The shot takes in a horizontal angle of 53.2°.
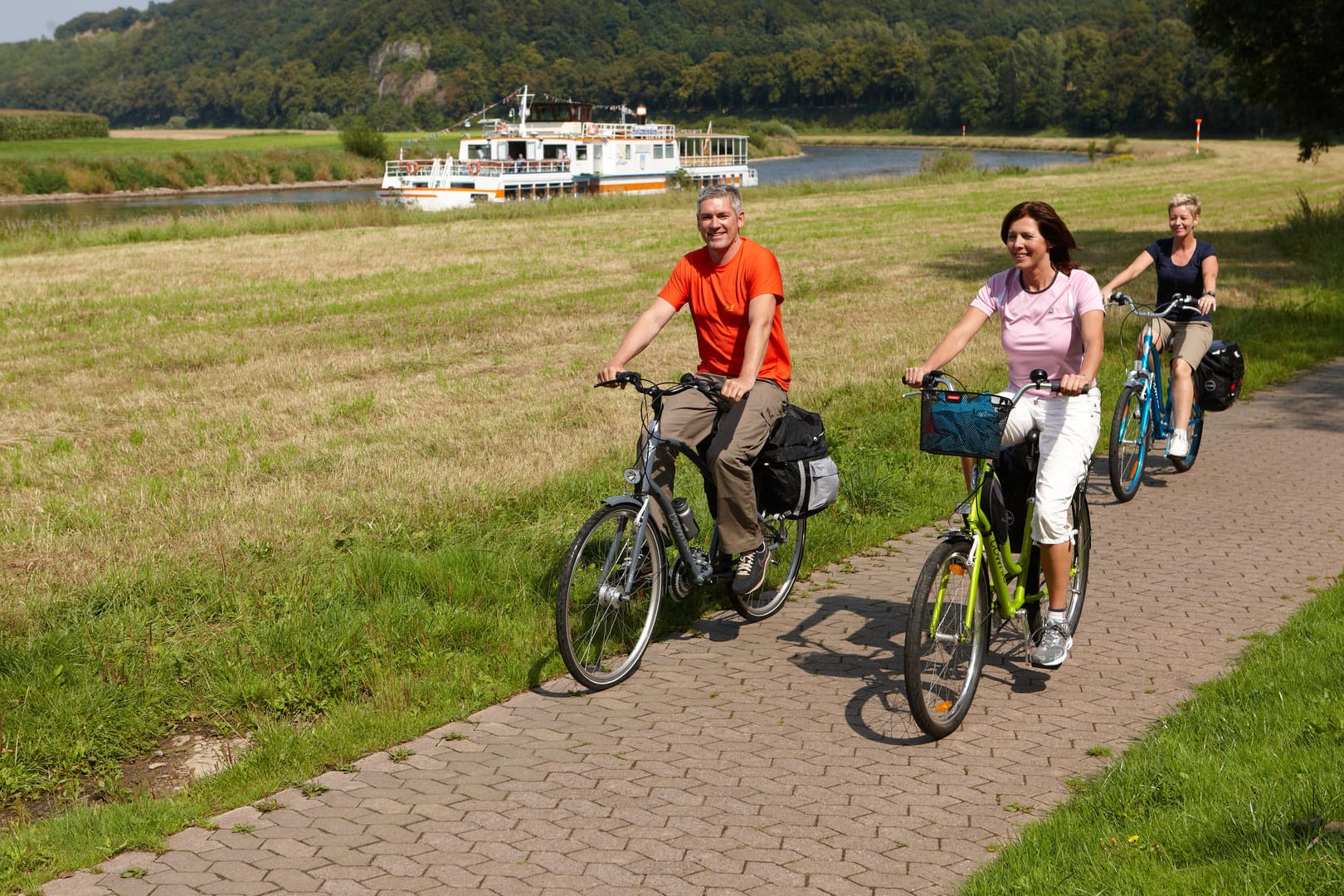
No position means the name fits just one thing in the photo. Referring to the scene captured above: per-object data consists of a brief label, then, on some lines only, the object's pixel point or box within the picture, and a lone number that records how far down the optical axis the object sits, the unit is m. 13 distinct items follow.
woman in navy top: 9.18
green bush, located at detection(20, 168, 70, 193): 65.81
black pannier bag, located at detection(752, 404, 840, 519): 6.27
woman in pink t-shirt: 5.53
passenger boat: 52.19
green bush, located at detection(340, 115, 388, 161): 78.25
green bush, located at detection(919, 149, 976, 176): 61.09
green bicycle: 4.94
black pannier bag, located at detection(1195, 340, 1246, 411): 9.37
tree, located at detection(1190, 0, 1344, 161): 21.95
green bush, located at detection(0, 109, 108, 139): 95.25
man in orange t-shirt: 5.98
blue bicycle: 8.86
